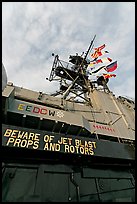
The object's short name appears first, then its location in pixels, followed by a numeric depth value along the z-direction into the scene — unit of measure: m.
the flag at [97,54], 15.17
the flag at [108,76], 14.67
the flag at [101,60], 15.18
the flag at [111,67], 14.54
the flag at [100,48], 15.39
